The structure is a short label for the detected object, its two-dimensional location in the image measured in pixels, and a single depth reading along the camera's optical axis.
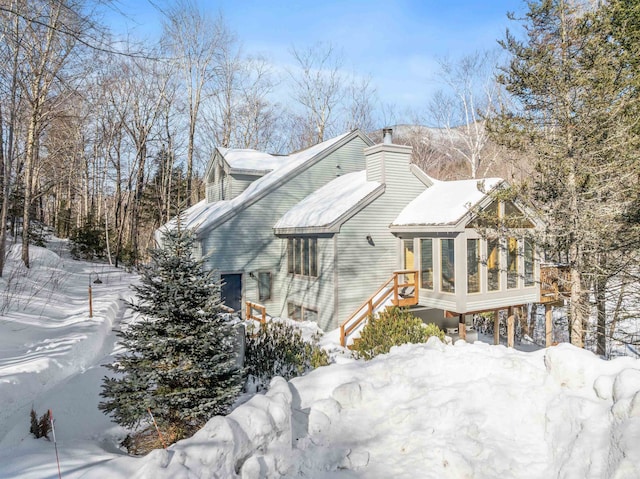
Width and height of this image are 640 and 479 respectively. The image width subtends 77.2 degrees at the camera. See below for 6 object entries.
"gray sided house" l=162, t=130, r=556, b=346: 11.99
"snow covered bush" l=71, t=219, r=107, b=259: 25.72
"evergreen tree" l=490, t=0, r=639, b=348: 10.07
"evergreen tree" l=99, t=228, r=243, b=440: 5.05
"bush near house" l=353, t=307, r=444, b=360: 9.38
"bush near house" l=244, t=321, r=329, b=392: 7.80
